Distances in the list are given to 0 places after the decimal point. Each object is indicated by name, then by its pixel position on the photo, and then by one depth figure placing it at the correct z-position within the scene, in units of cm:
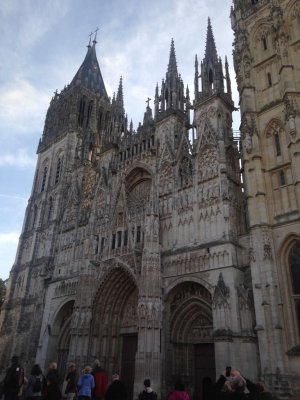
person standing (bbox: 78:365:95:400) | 1060
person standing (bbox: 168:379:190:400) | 821
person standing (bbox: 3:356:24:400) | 941
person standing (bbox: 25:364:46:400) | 1005
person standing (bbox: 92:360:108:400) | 1157
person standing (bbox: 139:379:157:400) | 866
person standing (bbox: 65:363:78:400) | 1112
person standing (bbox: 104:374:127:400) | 938
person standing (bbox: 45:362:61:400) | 911
